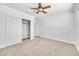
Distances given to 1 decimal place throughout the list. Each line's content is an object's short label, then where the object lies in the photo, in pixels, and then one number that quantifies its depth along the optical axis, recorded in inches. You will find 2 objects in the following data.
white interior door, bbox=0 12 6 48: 51.6
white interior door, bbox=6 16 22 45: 44.5
